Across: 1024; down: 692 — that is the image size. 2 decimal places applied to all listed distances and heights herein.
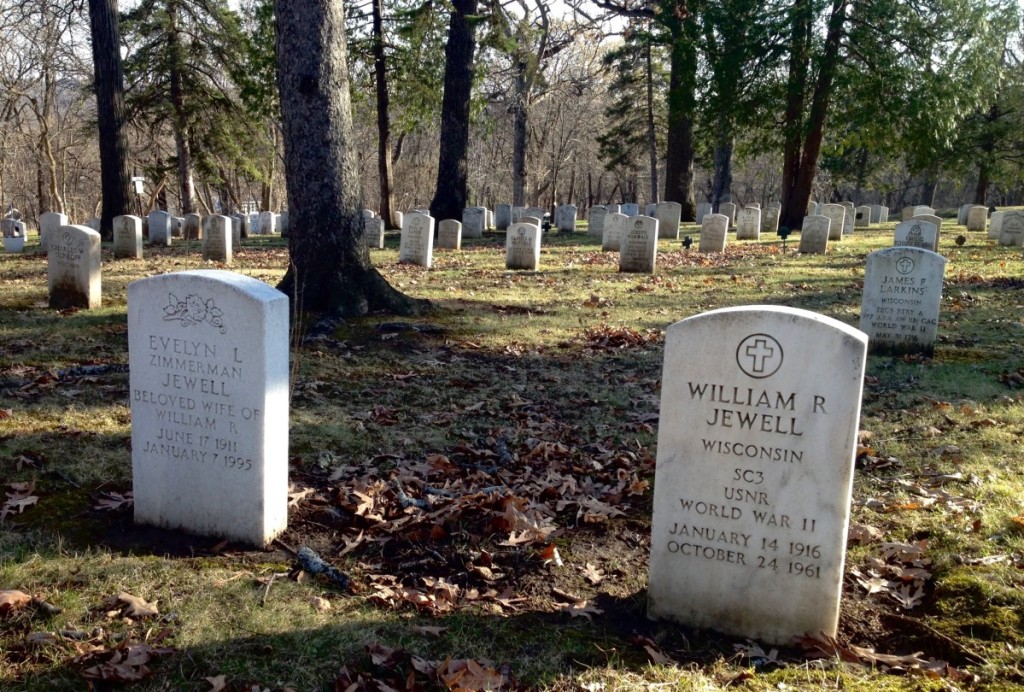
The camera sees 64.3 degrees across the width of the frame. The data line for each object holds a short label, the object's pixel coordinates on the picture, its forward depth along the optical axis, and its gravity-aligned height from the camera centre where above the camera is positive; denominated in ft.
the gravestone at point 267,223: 98.27 -1.93
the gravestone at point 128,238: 54.70 -2.48
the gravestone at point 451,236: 67.00 -1.79
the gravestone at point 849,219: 91.15 +1.09
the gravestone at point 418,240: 53.26 -1.76
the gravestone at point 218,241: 54.44 -2.39
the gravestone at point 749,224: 82.12 +0.10
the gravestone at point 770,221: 101.40 +0.64
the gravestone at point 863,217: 112.57 +1.74
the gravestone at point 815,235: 65.31 -0.55
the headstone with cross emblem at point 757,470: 11.03 -3.40
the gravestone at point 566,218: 91.40 +0.01
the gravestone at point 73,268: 33.83 -2.85
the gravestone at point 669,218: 80.07 +0.42
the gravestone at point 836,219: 80.02 +0.94
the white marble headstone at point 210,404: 13.57 -3.37
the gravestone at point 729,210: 113.09 +2.01
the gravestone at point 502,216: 92.94 -0.02
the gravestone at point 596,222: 80.12 -0.26
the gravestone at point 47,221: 52.68 -1.44
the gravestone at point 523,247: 52.21 -1.91
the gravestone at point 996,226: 77.77 +0.84
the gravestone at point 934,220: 49.93 +0.86
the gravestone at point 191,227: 81.05 -2.29
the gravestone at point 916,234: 48.19 -0.12
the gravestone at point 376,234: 68.44 -1.92
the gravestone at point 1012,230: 70.59 +0.46
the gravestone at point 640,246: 50.75 -1.53
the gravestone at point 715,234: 66.49 -0.79
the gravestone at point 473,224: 77.82 -0.85
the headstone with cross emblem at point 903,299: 28.50 -2.39
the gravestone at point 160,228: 69.36 -2.11
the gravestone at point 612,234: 66.49 -1.10
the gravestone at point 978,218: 95.41 +1.89
